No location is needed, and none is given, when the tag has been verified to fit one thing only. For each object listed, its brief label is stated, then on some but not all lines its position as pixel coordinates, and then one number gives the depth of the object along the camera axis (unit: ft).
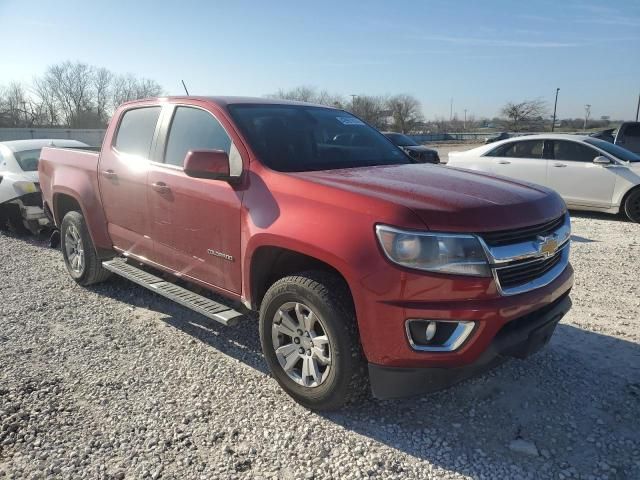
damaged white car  25.23
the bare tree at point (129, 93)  228.31
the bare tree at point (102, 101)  232.94
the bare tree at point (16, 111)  196.13
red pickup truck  8.41
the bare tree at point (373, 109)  247.29
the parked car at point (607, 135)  55.36
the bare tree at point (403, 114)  254.06
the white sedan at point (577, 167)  28.73
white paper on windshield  14.10
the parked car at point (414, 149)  50.30
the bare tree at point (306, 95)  231.77
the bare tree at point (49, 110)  218.79
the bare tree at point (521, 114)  238.07
